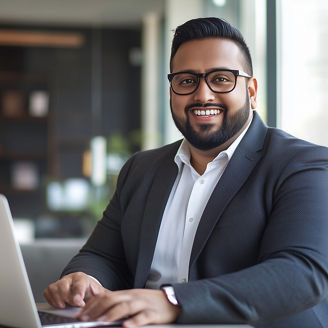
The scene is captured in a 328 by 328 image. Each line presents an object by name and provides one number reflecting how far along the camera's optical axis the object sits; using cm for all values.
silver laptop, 137
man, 147
